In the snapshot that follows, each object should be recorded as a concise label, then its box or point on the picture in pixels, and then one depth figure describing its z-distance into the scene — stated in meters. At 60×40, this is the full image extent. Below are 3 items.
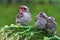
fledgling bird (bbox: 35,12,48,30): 5.56
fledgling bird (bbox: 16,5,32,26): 6.71
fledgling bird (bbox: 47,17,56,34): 5.48
